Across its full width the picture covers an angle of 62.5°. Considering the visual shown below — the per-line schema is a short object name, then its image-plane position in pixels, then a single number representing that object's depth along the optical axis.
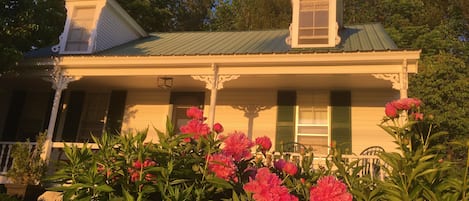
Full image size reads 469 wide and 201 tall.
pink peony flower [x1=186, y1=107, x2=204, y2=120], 2.33
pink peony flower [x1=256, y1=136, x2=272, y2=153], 2.41
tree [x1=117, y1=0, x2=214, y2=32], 22.73
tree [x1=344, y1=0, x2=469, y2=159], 15.79
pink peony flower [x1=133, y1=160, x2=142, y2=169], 2.05
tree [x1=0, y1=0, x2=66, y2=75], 8.12
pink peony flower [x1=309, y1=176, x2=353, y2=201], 1.75
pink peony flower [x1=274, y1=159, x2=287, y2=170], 2.33
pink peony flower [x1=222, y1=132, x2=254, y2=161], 2.19
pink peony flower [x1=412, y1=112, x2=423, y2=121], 2.08
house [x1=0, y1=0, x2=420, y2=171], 7.88
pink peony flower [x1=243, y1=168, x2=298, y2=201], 1.75
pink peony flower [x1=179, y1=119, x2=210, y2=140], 2.22
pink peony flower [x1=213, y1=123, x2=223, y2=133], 2.40
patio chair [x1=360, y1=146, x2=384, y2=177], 6.41
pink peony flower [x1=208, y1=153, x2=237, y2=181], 2.02
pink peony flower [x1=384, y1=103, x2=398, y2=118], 2.16
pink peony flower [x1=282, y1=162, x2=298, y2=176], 2.15
